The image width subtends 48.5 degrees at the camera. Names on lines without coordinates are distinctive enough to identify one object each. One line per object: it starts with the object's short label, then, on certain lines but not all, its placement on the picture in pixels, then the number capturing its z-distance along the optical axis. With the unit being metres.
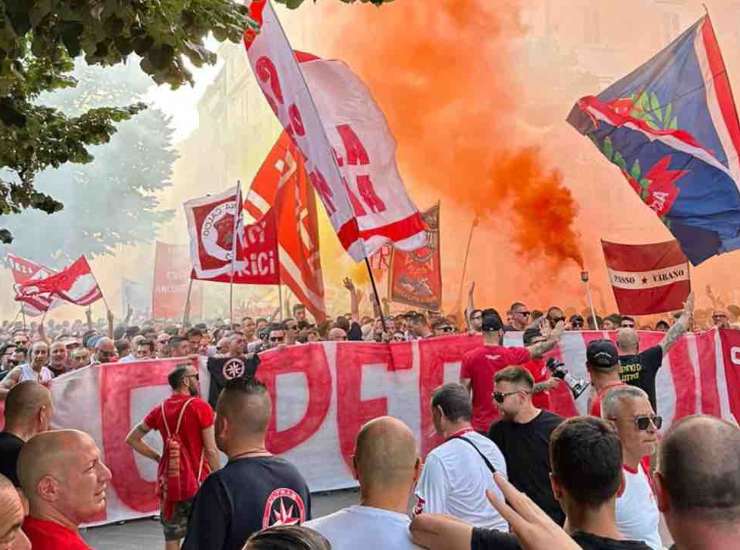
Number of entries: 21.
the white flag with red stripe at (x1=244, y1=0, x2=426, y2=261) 9.31
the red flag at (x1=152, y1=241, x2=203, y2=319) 22.44
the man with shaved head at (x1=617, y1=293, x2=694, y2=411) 6.41
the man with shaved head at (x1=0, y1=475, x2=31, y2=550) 1.97
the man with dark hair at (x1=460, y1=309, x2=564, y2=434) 6.39
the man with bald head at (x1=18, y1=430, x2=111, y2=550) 2.74
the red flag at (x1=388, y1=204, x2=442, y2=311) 18.27
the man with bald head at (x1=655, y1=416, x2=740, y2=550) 1.68
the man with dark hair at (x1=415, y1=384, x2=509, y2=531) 3.96
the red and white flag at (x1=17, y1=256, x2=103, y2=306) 14.51
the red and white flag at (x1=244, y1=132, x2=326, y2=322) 13.13
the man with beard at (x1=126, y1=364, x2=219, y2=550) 5.58
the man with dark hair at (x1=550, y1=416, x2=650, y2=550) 2.32
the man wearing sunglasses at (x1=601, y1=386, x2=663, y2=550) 3.23
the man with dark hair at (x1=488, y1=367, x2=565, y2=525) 4.45
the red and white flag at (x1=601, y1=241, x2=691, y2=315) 10.94
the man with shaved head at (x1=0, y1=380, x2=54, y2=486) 4.34
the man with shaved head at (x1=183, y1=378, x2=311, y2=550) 3.15
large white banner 8.88
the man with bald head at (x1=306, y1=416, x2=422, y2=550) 2.61
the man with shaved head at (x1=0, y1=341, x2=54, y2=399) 7.83
